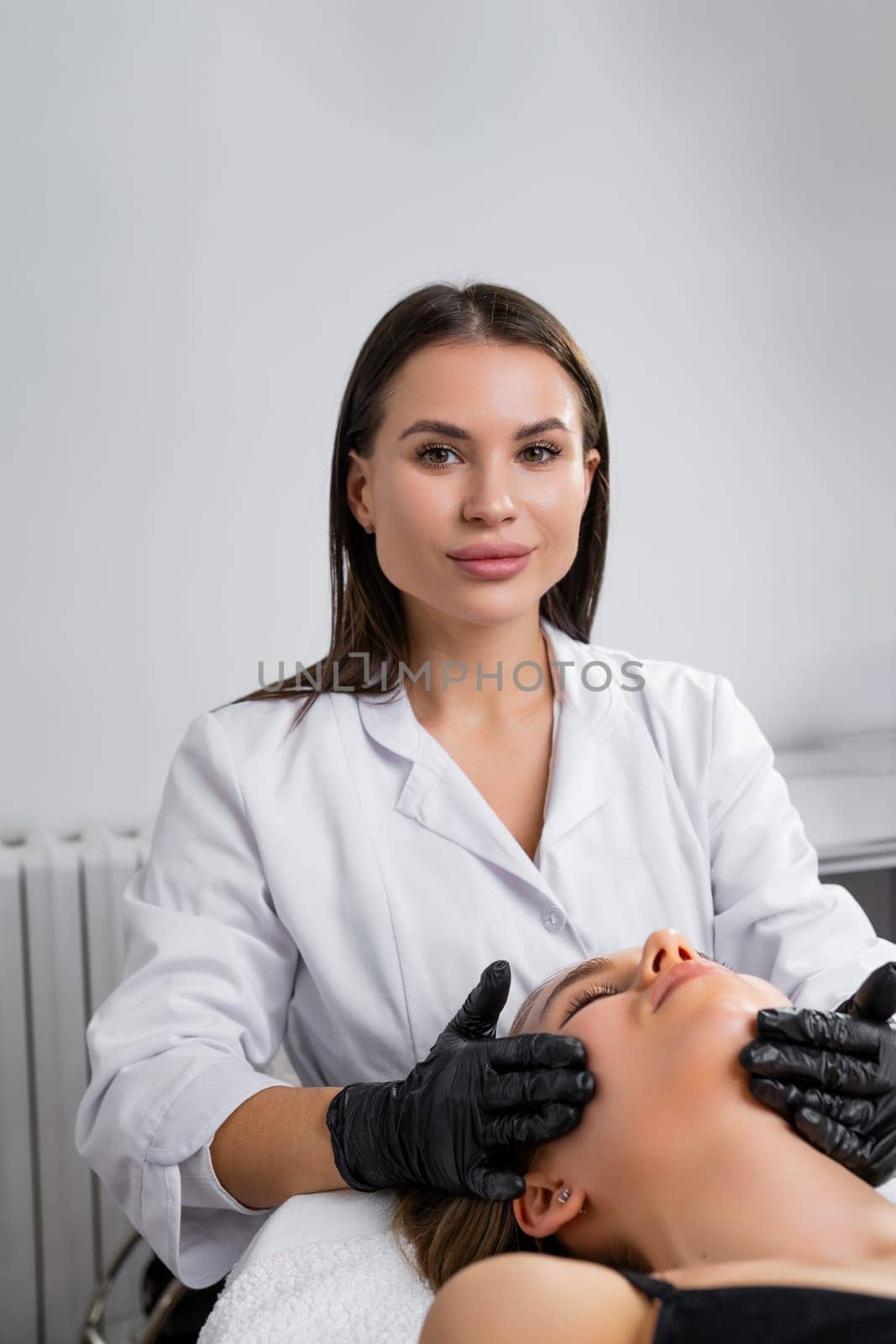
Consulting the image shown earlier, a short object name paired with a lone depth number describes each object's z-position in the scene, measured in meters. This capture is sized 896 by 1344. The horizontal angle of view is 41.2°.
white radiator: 1.98
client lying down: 0.69
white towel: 0.87
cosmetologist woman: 1.14
